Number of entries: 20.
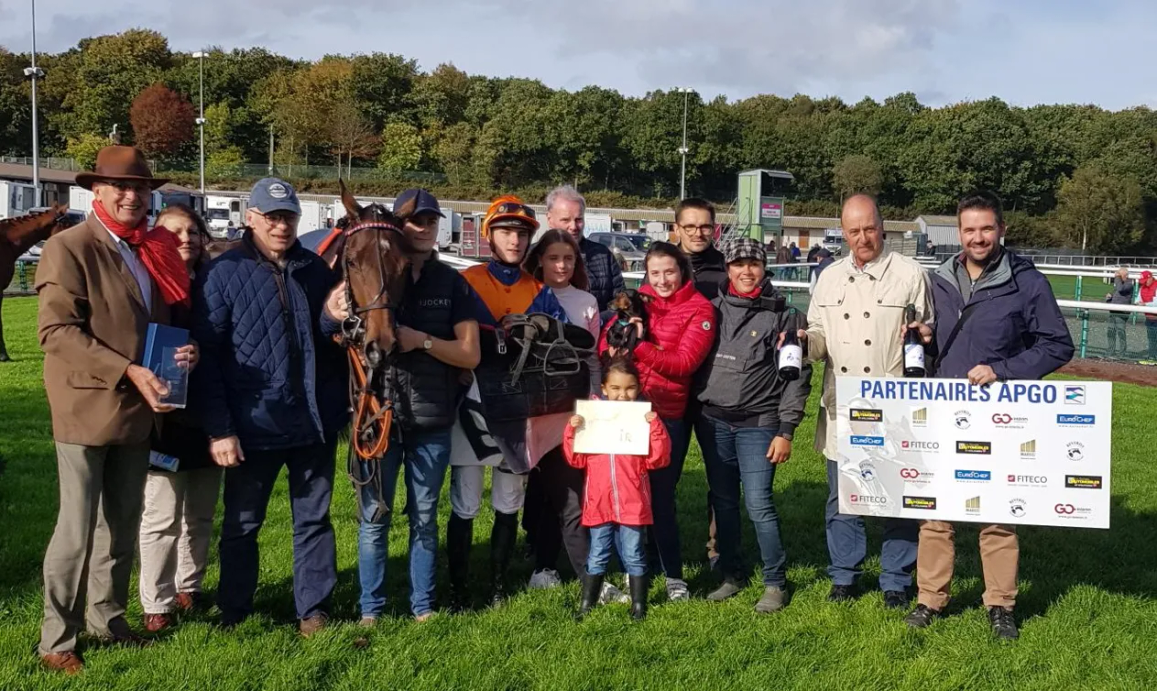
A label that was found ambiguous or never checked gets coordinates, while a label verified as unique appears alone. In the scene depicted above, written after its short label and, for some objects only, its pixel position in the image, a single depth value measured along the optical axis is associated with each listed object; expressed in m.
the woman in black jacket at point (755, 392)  5.05
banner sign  4.59
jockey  4.87
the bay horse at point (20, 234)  6.21
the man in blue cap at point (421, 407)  4.39
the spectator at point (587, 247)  5.67
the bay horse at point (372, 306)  4.00
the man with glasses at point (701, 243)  5.62
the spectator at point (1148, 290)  18.11
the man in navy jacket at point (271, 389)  4.17
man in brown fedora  3.84
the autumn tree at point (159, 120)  74.81
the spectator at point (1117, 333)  14.73
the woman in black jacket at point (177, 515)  4.50
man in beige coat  4.94
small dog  4.93
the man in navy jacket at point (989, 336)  4.68
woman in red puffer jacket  4.97
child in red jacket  4.80
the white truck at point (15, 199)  33.88
